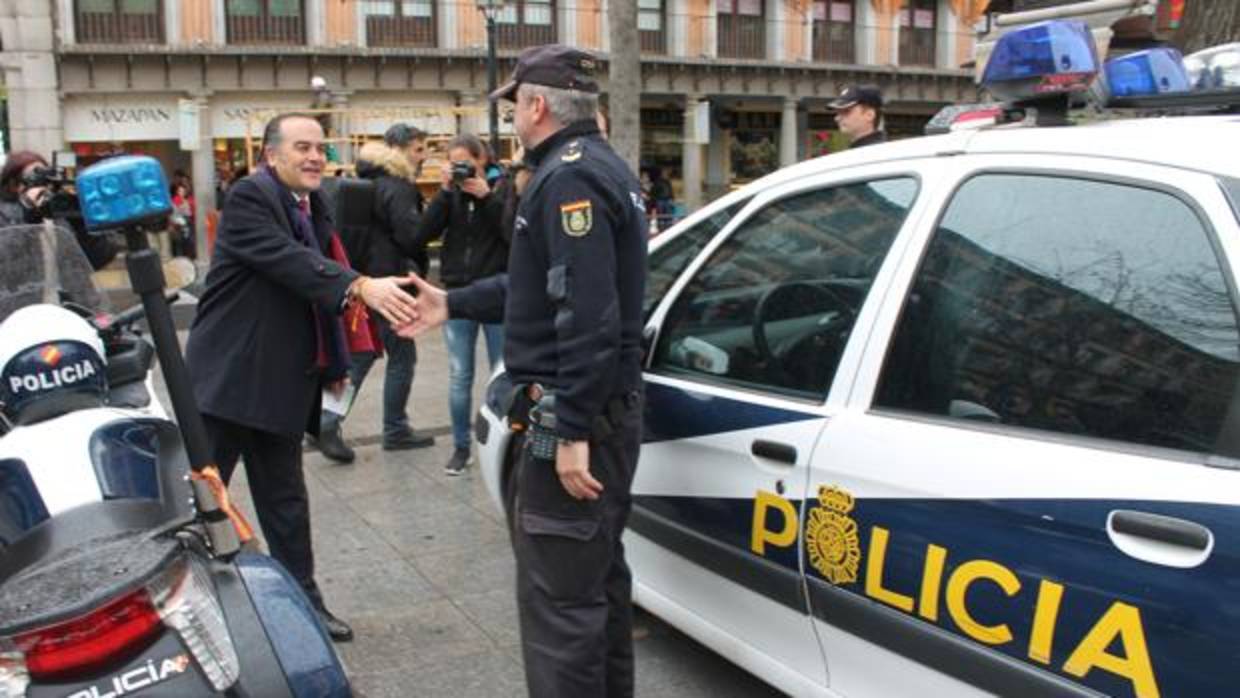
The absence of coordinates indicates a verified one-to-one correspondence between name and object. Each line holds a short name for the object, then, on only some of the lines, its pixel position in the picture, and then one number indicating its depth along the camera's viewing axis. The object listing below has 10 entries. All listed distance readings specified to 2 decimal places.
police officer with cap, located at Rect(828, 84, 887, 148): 5.86
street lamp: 15.95
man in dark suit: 3.45
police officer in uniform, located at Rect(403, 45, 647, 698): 2.62
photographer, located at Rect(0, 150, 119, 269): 5.13
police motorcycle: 1.84
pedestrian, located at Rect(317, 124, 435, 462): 6.20
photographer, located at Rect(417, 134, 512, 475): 5.76
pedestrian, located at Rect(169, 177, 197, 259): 18.73
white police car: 2.01
